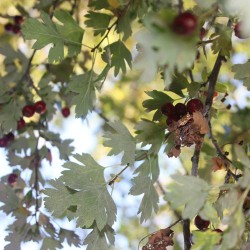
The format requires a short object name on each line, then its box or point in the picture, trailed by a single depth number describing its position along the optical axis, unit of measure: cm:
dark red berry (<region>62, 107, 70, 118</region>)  129
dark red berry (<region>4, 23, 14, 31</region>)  130
